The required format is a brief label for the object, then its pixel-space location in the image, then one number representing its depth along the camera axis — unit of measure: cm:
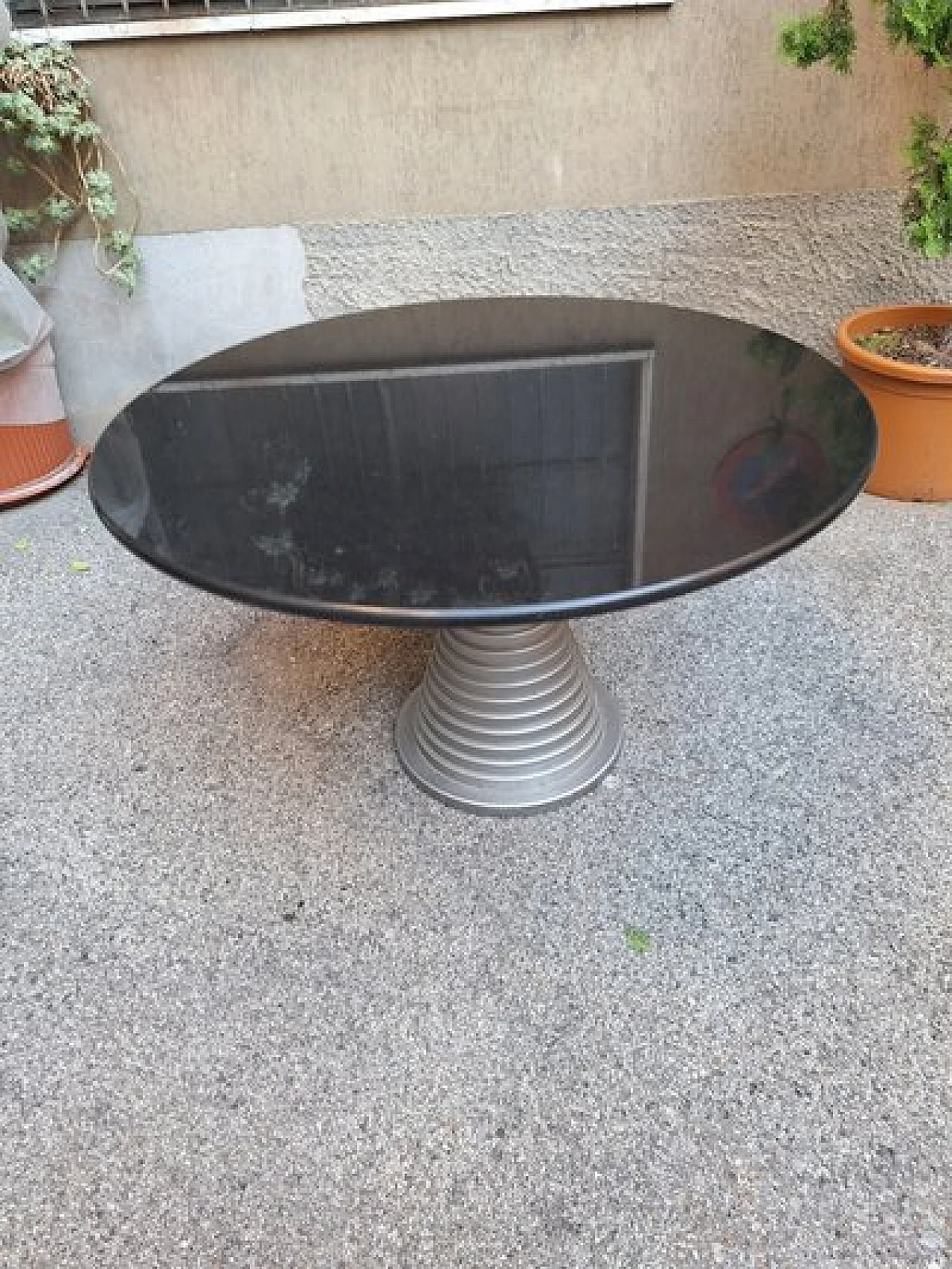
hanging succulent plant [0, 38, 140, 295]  257
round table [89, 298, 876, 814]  132
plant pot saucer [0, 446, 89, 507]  290
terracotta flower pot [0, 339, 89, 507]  279
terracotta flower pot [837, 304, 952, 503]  260
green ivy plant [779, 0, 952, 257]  225
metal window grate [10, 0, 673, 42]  263
